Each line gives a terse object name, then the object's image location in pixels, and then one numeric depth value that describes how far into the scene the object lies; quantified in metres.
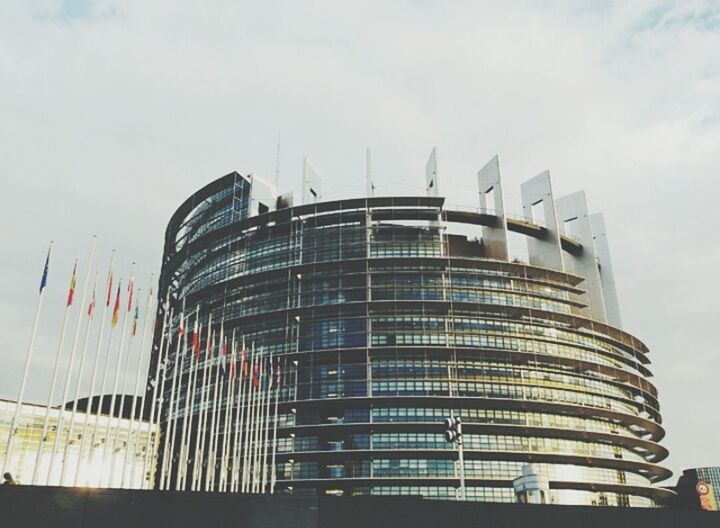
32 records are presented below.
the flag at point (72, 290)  35.75
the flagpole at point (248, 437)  65.13
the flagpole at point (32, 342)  31.28
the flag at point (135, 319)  42.41
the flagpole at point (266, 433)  66.09
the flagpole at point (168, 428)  48.95
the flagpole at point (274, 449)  67.33
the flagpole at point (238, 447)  62.81
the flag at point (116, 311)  39.81
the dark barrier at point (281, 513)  14.06
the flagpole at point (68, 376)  34.88
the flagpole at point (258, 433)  67.25
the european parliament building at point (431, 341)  71.19
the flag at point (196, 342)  49.56
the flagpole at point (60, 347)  33.38
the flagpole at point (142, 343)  42.31
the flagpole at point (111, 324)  39.25
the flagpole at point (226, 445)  59.84
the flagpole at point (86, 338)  38.23
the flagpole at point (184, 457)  49.77
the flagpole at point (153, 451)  66.89
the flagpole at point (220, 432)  67.80
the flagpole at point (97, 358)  38.46
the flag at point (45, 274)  33.59
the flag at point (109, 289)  39.01
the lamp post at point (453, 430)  36.69
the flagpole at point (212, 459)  60.50
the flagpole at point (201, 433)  57.91
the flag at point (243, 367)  58.92
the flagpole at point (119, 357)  41.37
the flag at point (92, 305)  39.07
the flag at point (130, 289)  41.59
